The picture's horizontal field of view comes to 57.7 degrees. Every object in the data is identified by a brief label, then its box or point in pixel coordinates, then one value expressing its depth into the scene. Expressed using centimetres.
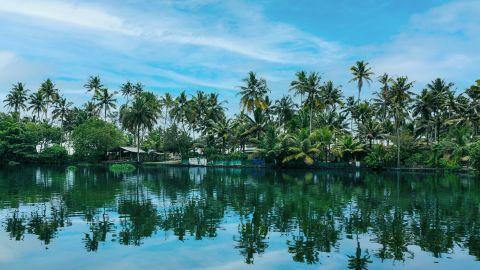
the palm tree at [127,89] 9825
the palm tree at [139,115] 7544
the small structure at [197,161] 7696
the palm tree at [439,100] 6657
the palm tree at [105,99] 9056
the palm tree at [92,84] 9264
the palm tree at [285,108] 8375
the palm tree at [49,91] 8731
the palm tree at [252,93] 7106
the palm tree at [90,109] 9871
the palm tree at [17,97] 8944
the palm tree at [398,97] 6241
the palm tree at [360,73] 6925
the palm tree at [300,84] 6759
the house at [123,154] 8397
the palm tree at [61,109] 9040
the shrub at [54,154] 8219
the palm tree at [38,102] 8825
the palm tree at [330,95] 7325
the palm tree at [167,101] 8794
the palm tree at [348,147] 6569
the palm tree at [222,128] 7519
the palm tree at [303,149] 6450
